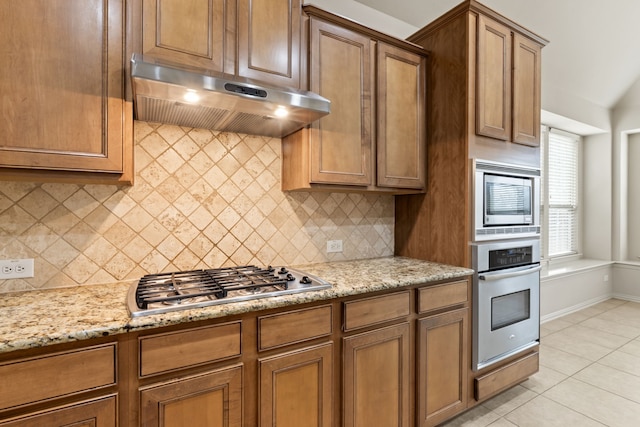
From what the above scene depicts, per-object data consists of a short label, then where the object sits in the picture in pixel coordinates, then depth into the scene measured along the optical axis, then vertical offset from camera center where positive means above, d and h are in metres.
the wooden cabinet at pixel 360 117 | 1.92 +0.62
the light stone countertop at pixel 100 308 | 1.05 -0.38
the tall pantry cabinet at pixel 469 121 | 2.13 +0.64
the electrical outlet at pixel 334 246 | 2.38 -0.25
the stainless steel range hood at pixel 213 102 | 1.29 +0.50
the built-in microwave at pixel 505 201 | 2.15 +0.08
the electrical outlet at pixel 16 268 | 1.50 -0.27
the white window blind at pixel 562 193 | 4.47 +0.28
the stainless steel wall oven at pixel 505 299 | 2.15 -0.61
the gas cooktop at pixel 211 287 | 1.28 -0.35
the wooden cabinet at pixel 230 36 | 1.48 +0.85
